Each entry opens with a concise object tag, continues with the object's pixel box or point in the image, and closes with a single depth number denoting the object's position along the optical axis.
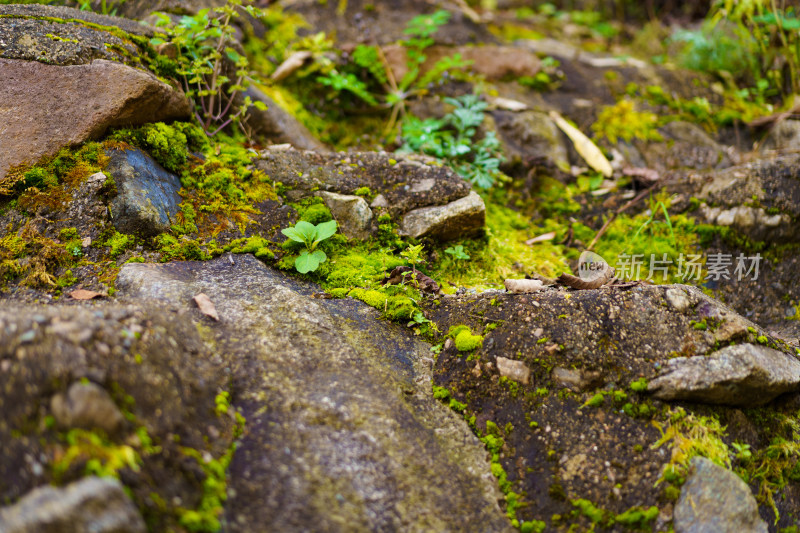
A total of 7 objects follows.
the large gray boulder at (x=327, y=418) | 1.81
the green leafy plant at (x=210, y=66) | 3.53
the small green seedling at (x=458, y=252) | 3.51
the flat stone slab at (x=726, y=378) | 2.31
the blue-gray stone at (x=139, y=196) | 2.93
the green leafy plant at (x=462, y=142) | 4.33
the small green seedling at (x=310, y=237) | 3.07
